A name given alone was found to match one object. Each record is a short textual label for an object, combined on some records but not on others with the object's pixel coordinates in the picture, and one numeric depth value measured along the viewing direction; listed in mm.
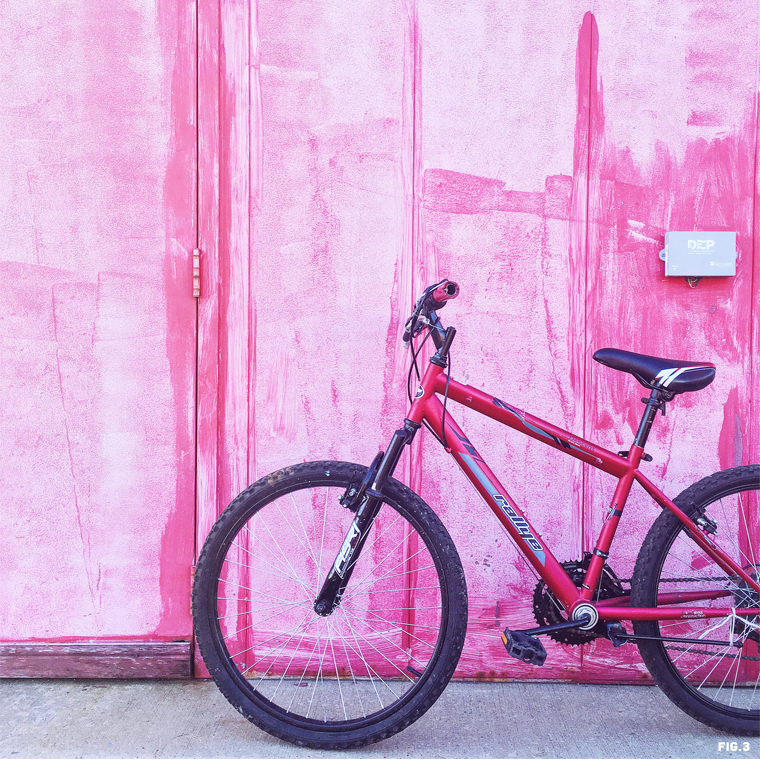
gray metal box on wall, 2621
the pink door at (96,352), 2643
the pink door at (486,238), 2641
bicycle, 2162
